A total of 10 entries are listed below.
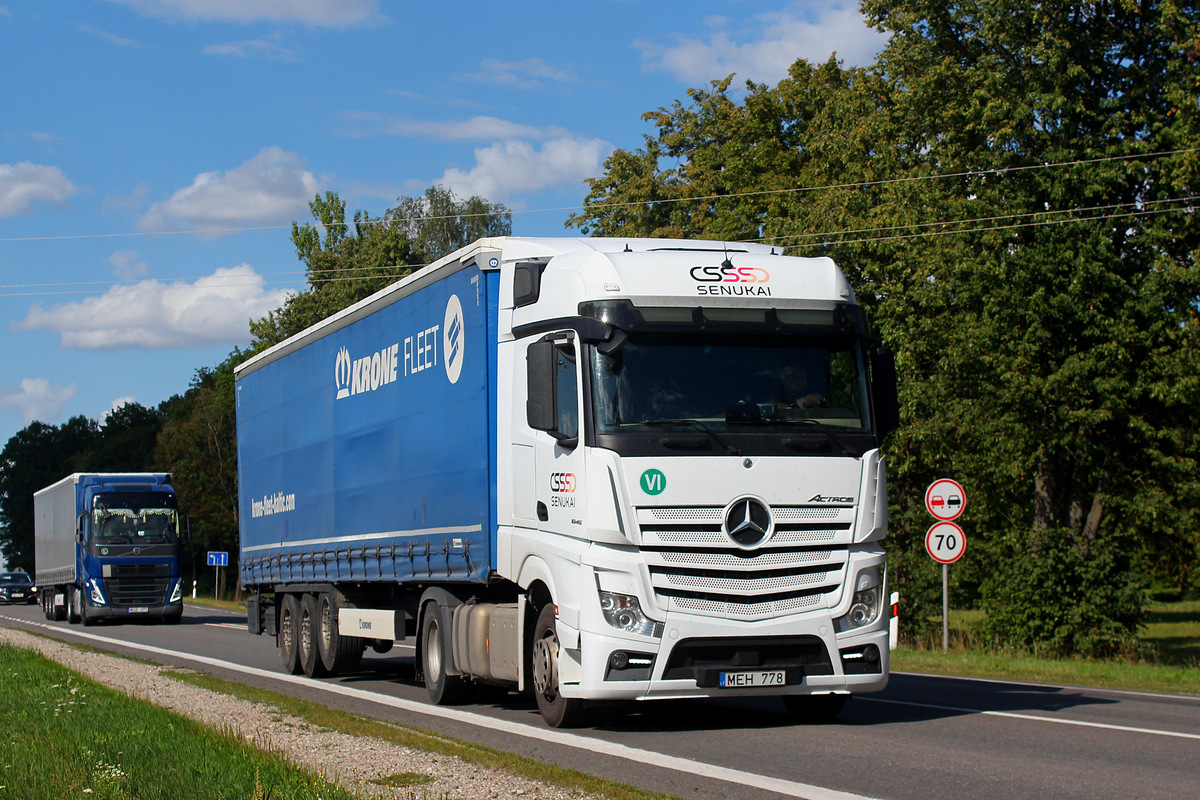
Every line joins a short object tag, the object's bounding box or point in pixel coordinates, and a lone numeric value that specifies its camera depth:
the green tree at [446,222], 67.44
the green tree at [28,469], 126.94
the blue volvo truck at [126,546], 36.38
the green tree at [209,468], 73.50
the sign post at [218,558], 47.98
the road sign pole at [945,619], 20.72
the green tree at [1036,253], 26.78
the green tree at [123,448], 109.56
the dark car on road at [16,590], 66.56
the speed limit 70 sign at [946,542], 20.31
